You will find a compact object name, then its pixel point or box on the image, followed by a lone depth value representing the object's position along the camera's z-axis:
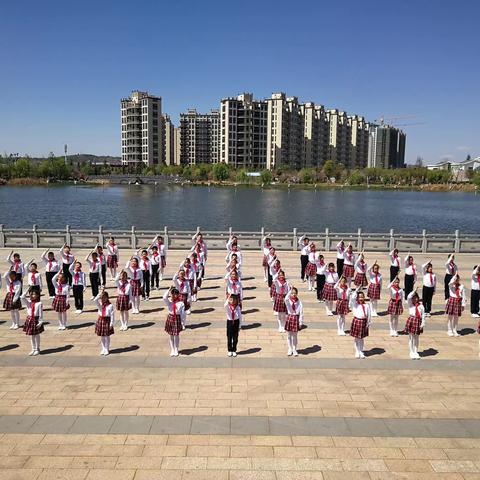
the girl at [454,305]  12.92
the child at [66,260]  16.48
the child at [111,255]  18.30
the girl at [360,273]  16.25
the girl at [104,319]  11.03
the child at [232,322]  11.02
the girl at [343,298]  12.70
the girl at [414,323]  11.13
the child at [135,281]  14.55
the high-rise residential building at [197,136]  187.12
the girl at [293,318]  11.14
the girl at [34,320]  10.98
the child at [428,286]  14.53
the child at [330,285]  14.40
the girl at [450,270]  15.54
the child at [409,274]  15.91
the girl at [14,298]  12.93
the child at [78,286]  13.99
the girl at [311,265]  17.64
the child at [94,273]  15.70
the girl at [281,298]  13.04
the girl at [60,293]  12.70
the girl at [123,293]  12.99
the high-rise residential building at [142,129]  172.12
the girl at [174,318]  11.09
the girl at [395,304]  12.74
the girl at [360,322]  11.12
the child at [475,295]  14.59
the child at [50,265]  15.62
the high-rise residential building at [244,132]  159.38
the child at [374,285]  14.55
